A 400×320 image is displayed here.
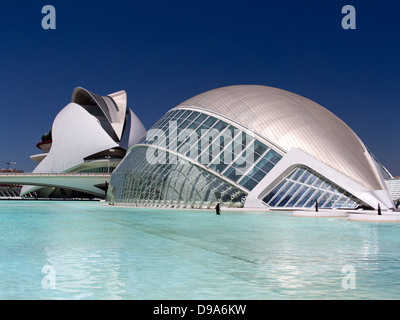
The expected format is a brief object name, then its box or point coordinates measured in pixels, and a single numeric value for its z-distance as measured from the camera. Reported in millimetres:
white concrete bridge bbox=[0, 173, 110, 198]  73000
